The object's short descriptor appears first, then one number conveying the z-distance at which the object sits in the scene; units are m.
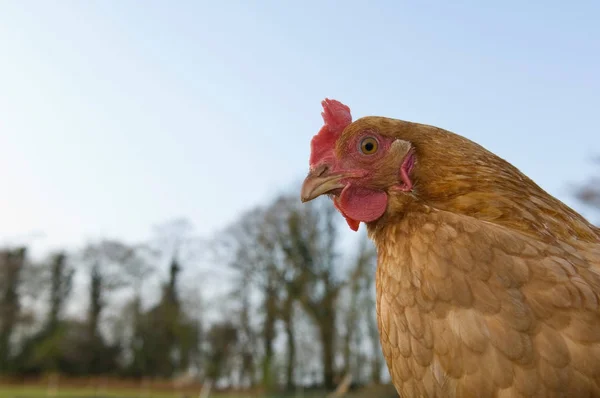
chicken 0.34
